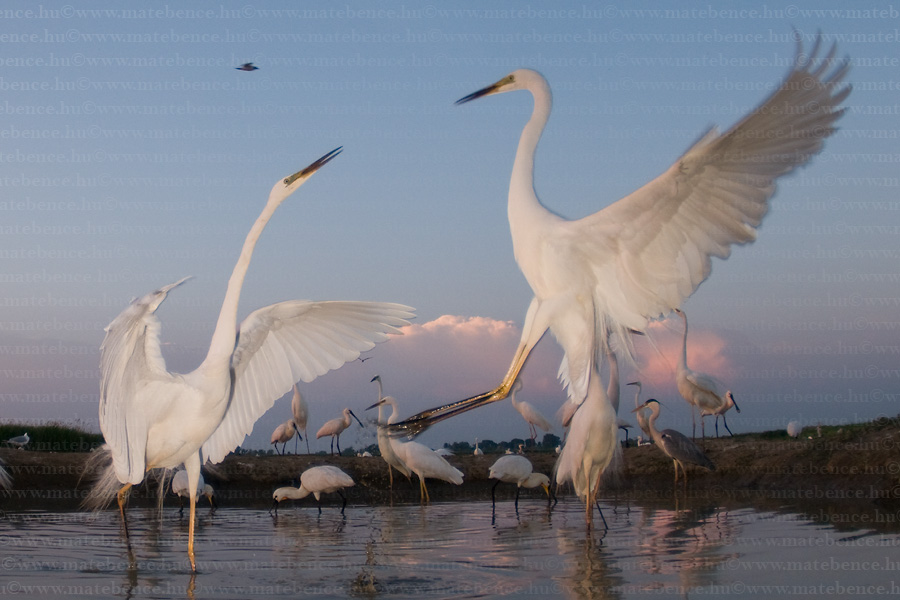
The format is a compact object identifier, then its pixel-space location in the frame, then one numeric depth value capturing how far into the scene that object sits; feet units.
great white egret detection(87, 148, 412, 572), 22.20
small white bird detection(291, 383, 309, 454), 64.18
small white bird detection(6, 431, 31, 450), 53.78
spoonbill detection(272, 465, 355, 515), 41.32
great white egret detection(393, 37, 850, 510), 18.12
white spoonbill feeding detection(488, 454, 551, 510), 42.27
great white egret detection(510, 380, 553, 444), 62.28
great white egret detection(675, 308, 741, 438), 56.03
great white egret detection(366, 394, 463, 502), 46.14
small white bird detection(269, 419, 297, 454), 60.54
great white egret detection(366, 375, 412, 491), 47.96
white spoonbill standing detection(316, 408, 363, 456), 61.36
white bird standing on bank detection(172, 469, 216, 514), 41.26
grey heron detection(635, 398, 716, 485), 43.55
